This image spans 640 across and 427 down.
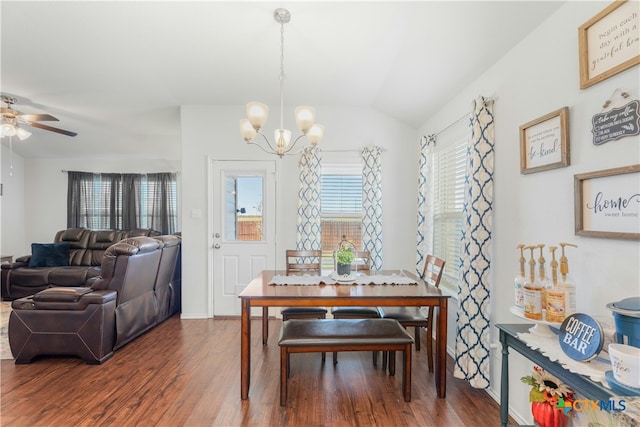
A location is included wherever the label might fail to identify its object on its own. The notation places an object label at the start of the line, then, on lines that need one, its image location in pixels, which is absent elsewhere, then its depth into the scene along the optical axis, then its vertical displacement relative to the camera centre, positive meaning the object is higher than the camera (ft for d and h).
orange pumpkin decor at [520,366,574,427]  5.09 -3.14
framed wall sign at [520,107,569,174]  5.39 +1.38
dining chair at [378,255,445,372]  8.55 -3.01
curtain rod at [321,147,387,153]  13.12 +2.73
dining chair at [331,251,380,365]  9.29 -3.04
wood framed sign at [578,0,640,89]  4.23 +2.55
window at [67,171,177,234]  19.63 +0.87
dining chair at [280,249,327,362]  9.62 -1.93
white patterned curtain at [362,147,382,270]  12.49 +0.42
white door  13.26 -0.51
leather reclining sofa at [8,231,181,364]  8.87 -2.98
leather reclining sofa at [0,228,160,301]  15.08 -2.74
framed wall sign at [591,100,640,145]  4.17 +1.32
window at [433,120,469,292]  9.78 +0.68
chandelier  7.22 +2.26
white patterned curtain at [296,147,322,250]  12.66 +0.35
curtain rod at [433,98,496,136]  7.52 +2.95
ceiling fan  11.79 +3.74
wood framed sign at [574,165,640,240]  4.21 +0.17
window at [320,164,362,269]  13.28 +0.28
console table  3.65 -2.18
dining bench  7.04 -2.95
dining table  7.12 -2.00
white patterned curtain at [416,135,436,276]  11.53 +0.32
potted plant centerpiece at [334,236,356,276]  8.57 -1.31
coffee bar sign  3.85 -1.63
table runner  8.33 -1.85
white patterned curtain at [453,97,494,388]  7.35 -0.85
